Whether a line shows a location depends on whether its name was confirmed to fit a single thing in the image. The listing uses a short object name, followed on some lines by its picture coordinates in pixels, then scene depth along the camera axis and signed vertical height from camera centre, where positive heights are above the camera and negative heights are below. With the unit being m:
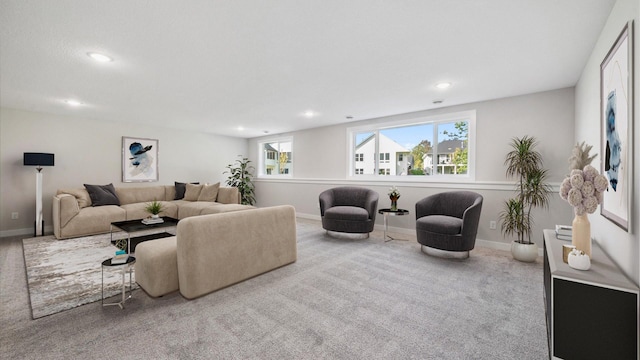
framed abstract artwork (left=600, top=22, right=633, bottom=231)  1.43 +0.33
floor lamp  4.50 -0.01
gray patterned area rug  2.30 -1.03
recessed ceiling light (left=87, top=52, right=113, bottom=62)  2.59 +1.23
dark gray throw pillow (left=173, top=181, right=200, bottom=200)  6.41 -0.25
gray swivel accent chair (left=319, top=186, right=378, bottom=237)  4.38 -0.51
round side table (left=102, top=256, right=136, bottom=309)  2.06 -0.68
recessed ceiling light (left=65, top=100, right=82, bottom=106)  4.23 +1.26
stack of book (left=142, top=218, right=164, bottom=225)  3.98 -0.63
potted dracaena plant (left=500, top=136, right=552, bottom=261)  3.46 -0.14
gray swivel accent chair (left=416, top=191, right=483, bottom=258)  3.36 -0.56
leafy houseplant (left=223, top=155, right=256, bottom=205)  7.68 -0.01
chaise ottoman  2.33 -0.80
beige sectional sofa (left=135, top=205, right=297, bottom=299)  2.30 -0.71
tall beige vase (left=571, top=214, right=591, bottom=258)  1.60 -0.32
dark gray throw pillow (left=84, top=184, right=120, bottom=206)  5.10 -0.31
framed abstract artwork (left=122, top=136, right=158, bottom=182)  6.01 +0.48
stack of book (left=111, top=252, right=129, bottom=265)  2.09 -0.64
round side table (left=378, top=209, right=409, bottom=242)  4.35 -0.53
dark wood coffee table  3.68 -0.68
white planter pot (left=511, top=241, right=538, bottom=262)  3.33 -0.91
